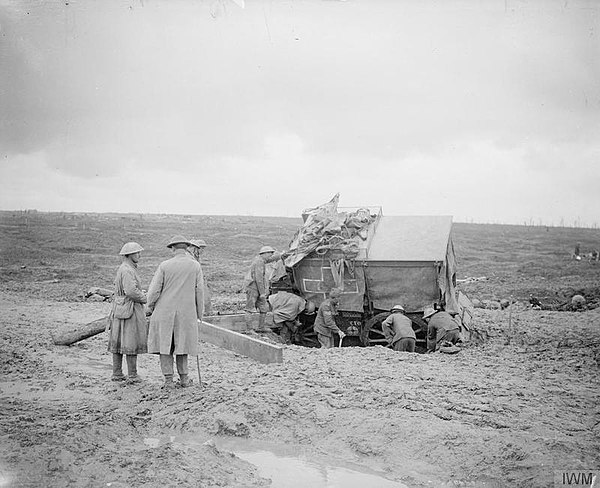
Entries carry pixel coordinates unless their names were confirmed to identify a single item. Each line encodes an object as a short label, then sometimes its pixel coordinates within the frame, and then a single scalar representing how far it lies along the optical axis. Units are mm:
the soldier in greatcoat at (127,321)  7211
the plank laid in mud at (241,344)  7957
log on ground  9469
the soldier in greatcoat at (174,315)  6820
